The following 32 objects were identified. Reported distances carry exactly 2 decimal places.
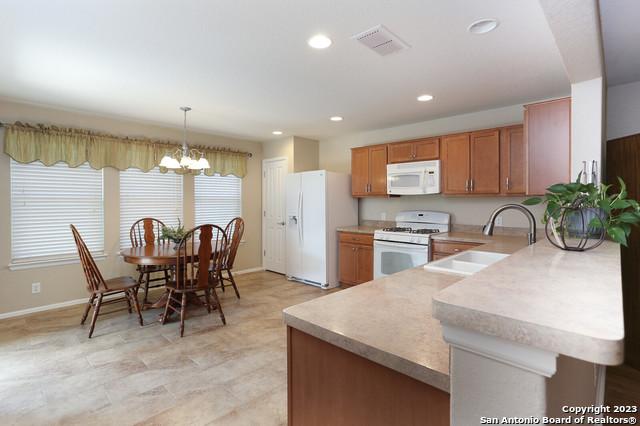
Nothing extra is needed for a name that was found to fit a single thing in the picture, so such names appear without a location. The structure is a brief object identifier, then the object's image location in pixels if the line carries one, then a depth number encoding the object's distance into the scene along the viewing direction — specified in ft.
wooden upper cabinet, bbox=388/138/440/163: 13.59
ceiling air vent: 6.98
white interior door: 18.33
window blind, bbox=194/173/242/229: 16.85
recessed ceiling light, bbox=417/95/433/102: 11.29
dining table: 10.39
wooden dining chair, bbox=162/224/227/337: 10.27
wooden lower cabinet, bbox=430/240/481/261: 11.54
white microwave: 13.48
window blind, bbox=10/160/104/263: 11.94
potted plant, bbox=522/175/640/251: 4.50
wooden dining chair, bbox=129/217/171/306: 13.10
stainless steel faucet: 6.10
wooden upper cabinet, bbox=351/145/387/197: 15.25
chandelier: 12.01
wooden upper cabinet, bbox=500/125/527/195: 11.43
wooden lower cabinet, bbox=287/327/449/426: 2.79
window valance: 11.71
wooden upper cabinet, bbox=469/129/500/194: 12.02
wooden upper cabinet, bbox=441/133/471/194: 12.74
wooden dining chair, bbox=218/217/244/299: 12.62
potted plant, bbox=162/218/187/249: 12.62
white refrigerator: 15.66
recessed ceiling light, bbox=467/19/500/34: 6.63
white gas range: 12.61
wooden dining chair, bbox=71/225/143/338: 10.09
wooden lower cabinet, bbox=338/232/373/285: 14.62
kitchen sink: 6.10
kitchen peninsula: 1.71
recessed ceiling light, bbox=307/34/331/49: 7.24
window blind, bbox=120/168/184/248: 14.33
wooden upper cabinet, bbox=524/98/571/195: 8.85
